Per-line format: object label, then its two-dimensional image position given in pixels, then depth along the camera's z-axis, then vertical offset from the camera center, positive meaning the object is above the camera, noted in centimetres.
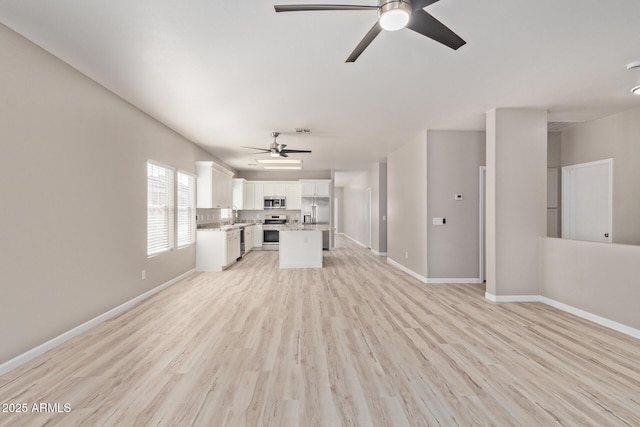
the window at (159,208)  466 +7
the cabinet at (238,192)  969 +66
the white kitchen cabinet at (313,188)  998 +82
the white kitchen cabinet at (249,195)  1002 +58
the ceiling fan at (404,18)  171 +117
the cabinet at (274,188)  1010 +83
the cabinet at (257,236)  985 -79
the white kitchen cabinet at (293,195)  1014 +59
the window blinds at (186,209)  585 +7
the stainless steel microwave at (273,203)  1007 +32
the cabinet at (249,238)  875 -79
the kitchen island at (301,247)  702 -82
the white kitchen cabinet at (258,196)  1009 +55
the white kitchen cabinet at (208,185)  668 +62
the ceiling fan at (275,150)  549 +118
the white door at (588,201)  468 +20
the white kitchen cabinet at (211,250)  647 -82
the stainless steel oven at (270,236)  987 -81
